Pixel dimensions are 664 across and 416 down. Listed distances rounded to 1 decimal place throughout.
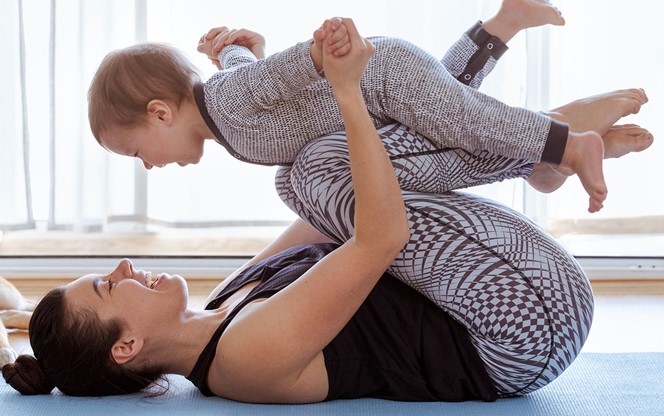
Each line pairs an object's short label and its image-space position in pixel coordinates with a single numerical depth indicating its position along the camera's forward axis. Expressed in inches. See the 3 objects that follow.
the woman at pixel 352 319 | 89.5
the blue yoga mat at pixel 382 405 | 93.1
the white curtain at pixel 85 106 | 141.4
